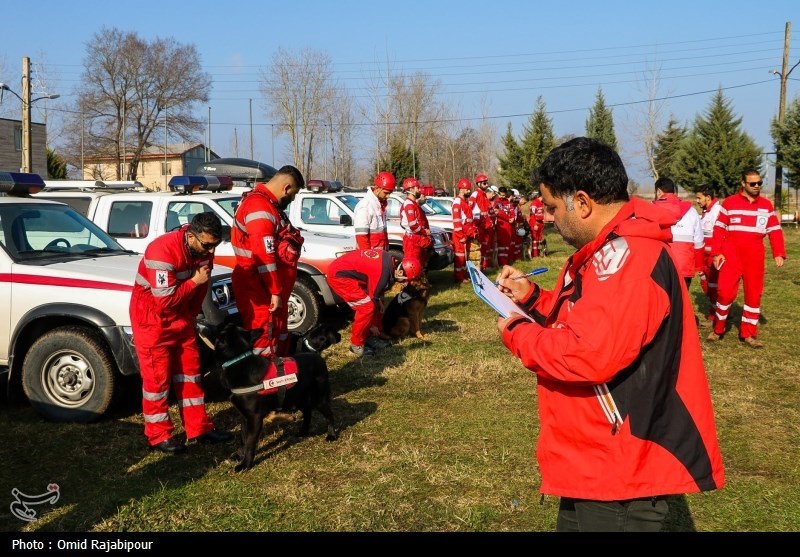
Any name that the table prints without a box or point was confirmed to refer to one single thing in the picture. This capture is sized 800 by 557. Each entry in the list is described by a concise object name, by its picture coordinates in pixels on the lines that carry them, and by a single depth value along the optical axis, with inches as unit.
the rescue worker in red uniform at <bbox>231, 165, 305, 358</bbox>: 233.3
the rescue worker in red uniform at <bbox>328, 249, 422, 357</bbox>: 323.0
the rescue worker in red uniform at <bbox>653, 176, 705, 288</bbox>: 355.9
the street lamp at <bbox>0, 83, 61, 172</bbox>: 945.5
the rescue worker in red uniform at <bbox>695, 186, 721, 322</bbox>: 408.2
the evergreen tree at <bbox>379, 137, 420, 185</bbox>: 1839.3
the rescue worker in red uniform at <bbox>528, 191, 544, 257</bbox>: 780.0
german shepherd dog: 353.7
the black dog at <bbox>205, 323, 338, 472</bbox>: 198.5
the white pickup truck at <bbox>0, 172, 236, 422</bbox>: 224.5
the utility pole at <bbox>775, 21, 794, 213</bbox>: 1234.0
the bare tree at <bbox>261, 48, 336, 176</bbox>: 1887.3
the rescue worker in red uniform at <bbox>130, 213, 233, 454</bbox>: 203.6
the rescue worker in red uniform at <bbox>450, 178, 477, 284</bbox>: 564.4
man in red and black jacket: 83.4
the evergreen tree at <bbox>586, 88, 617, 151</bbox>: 1902.1
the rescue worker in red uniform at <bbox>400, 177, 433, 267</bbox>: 456.8
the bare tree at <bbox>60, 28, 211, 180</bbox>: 2341.3
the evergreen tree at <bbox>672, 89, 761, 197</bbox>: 1392.7
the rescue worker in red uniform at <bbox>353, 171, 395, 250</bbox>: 399.9
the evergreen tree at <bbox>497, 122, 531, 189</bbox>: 1731.4
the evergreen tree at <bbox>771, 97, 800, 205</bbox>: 1205.7
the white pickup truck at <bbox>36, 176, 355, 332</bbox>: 372.2
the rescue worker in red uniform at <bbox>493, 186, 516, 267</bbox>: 684.7
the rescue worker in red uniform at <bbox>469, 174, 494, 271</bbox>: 609.3
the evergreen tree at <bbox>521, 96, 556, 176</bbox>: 1722.4
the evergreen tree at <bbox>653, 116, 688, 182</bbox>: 1814.7
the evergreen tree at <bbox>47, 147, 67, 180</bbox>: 1846.1
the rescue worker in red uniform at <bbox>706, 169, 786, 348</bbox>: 340.8
